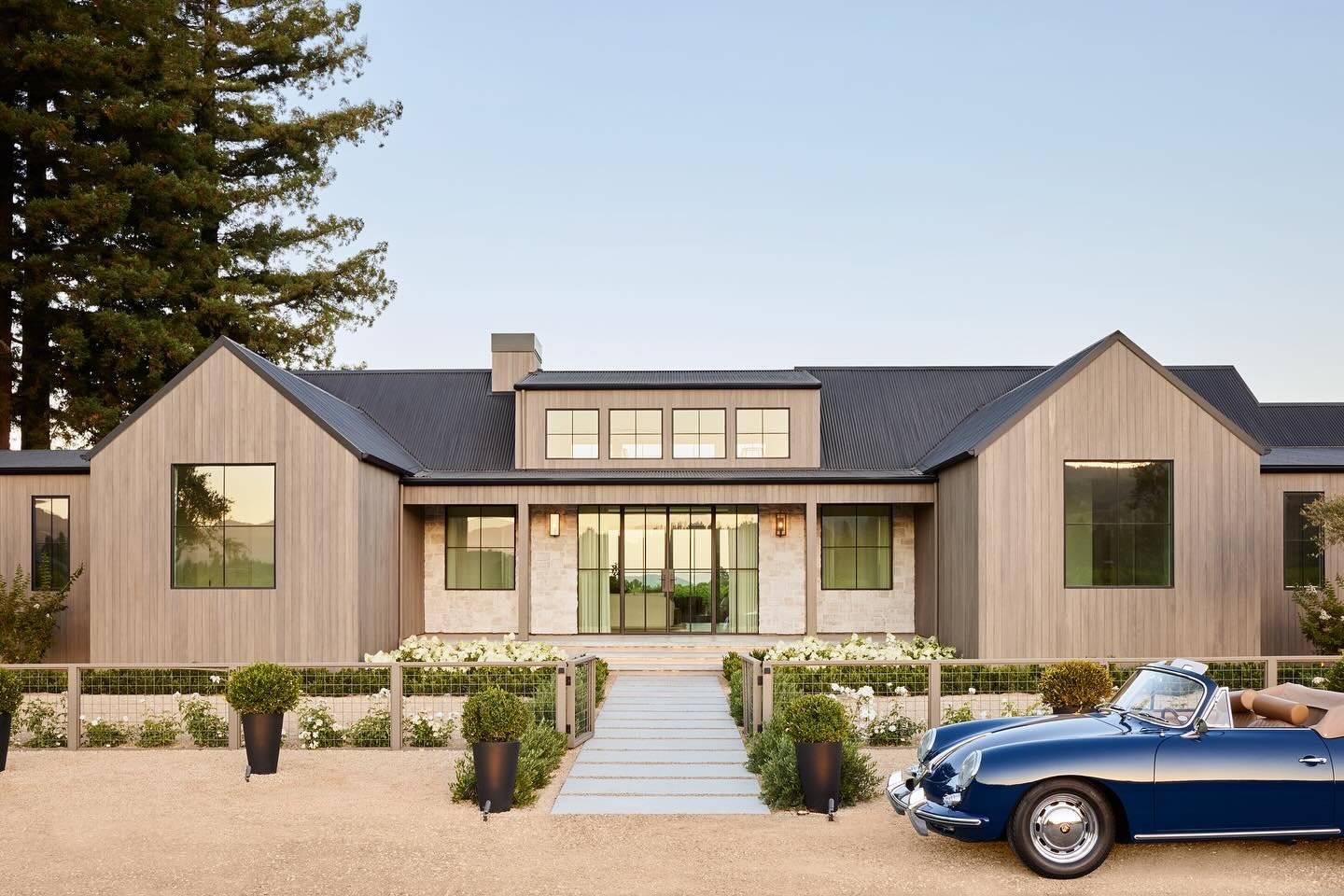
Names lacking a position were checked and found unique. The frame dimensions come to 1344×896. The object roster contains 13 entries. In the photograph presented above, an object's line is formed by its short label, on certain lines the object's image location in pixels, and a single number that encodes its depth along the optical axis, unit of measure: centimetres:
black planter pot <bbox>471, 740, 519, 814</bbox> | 866
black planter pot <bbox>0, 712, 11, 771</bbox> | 1046
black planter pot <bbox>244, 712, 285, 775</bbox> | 1016
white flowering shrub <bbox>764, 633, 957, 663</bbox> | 1498
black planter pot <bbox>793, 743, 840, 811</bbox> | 860
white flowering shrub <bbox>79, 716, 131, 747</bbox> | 1160
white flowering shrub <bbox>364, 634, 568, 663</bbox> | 1514
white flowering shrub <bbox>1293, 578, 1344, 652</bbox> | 1590
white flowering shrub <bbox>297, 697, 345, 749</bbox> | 1146
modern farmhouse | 1691
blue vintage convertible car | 685
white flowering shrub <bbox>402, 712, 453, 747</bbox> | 1148
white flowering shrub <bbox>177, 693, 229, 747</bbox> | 1161
